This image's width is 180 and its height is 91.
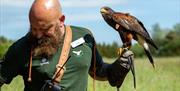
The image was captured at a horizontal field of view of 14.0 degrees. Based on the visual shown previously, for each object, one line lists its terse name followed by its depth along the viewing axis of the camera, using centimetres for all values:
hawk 717
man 713
